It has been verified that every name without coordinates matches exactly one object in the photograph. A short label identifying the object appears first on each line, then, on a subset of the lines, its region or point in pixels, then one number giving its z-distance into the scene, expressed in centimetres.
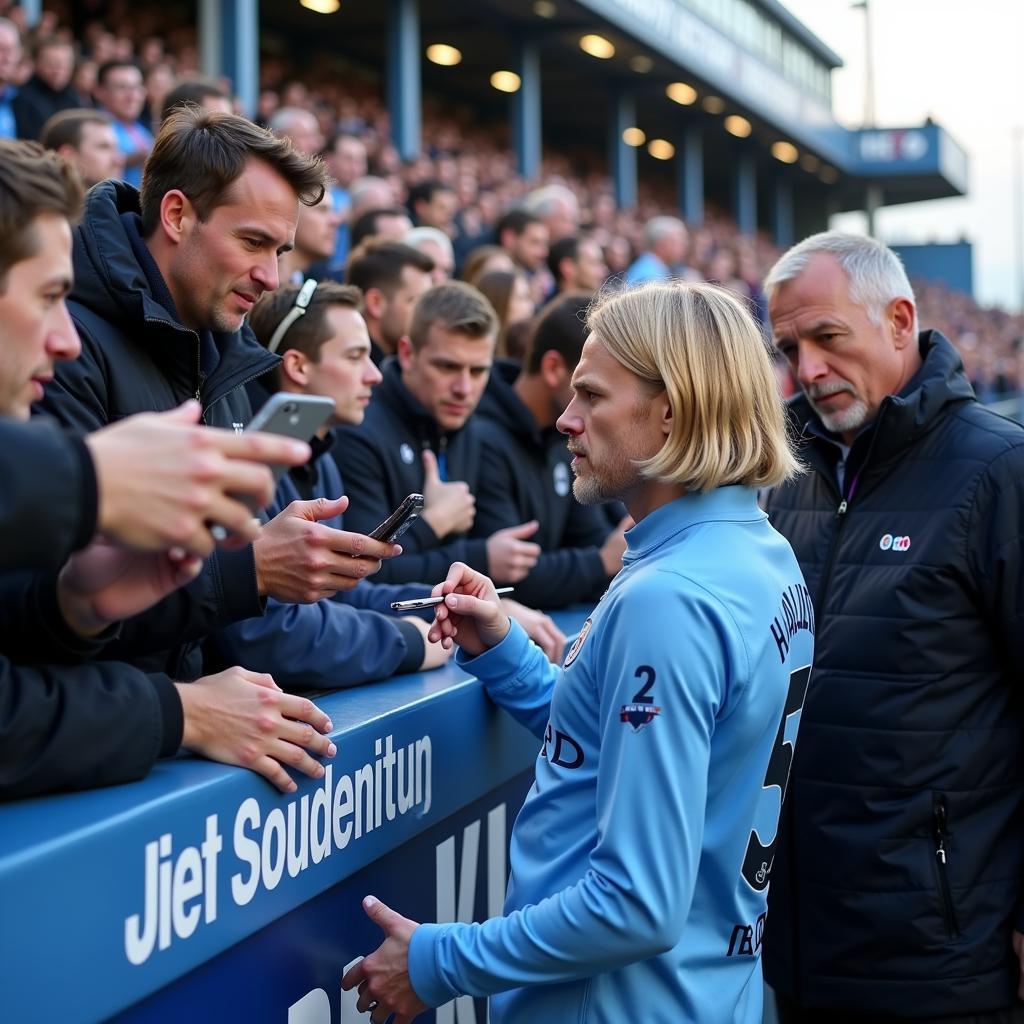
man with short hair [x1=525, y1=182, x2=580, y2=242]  838
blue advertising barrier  142
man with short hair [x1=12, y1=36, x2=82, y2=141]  712
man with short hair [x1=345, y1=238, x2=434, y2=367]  474
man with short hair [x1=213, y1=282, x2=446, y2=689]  232
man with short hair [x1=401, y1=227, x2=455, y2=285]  573
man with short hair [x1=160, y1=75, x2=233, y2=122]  478
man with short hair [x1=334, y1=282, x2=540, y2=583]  346
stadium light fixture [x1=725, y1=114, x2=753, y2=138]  2820
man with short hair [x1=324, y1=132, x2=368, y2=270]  788
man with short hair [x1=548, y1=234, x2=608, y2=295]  681
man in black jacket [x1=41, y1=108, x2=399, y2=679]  193
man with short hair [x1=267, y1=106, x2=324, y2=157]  677
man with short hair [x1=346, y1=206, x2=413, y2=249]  598
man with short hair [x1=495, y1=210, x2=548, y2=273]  737
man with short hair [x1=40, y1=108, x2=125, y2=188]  538
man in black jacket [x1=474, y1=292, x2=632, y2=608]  386
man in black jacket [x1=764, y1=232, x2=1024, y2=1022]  243
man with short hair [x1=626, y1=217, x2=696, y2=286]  955
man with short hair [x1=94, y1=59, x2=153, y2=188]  723
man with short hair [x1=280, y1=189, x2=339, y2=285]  495
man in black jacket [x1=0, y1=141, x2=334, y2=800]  119
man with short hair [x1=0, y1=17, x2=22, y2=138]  650
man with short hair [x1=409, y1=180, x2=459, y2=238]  787
